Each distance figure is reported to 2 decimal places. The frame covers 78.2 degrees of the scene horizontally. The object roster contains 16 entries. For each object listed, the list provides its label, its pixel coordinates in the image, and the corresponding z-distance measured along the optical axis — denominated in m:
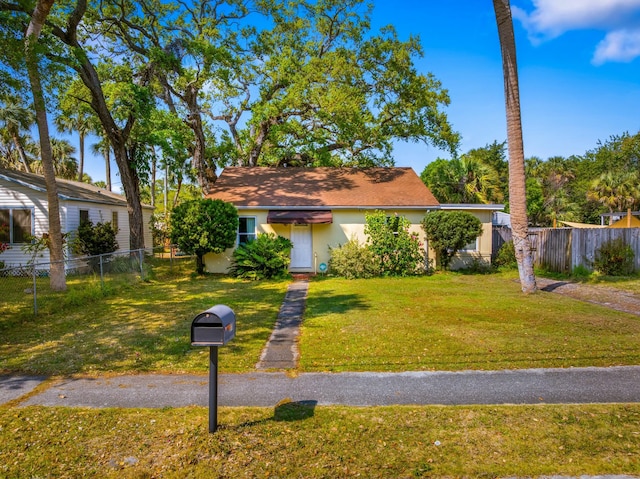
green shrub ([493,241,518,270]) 15.90
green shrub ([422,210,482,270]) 13.91
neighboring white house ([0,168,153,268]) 14.88
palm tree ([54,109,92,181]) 29.76
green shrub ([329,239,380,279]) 14.07
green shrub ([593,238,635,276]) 12.80
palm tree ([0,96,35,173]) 10.01
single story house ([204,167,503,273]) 15.11
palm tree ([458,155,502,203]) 24.70
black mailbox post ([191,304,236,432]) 3.27
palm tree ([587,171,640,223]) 30.46
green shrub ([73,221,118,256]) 15.45
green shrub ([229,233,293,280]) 13.87
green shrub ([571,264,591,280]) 13.14
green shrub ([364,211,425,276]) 14.35
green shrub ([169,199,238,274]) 13.34
